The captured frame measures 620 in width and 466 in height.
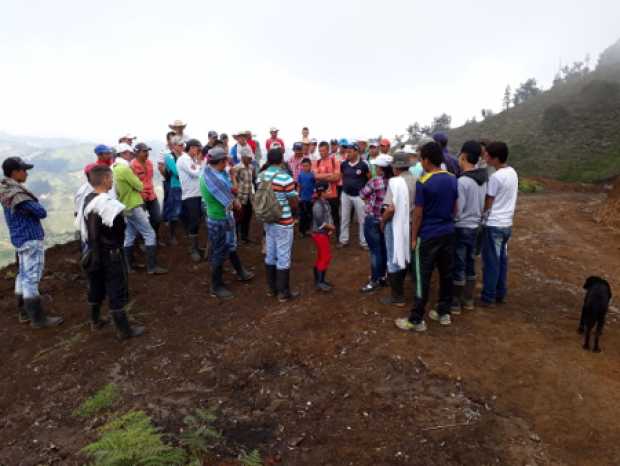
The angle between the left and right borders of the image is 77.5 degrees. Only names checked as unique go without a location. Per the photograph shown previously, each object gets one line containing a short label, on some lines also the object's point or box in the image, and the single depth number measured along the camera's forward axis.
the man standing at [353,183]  7.50
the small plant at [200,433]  3.14
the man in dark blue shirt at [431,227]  4.33
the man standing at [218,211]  5.74
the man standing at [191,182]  7.37
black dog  4.35
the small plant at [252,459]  2.94
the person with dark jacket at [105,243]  4.49
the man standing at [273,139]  10.31
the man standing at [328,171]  8.20
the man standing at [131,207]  6.35
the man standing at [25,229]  5.12
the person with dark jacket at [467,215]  4.78
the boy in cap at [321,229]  5.91
